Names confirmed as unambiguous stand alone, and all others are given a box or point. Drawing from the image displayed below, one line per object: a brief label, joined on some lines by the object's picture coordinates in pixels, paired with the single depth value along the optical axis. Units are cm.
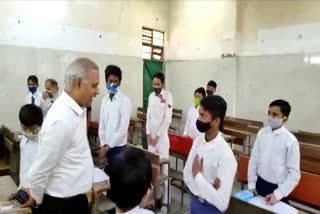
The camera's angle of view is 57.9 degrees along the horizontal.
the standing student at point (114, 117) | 322
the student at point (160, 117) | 400
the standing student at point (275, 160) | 232
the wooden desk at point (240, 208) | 209
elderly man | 153
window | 803
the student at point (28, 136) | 217
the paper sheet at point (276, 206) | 214
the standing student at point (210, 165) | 168
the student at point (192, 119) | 484
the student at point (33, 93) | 520
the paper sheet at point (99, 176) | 245
